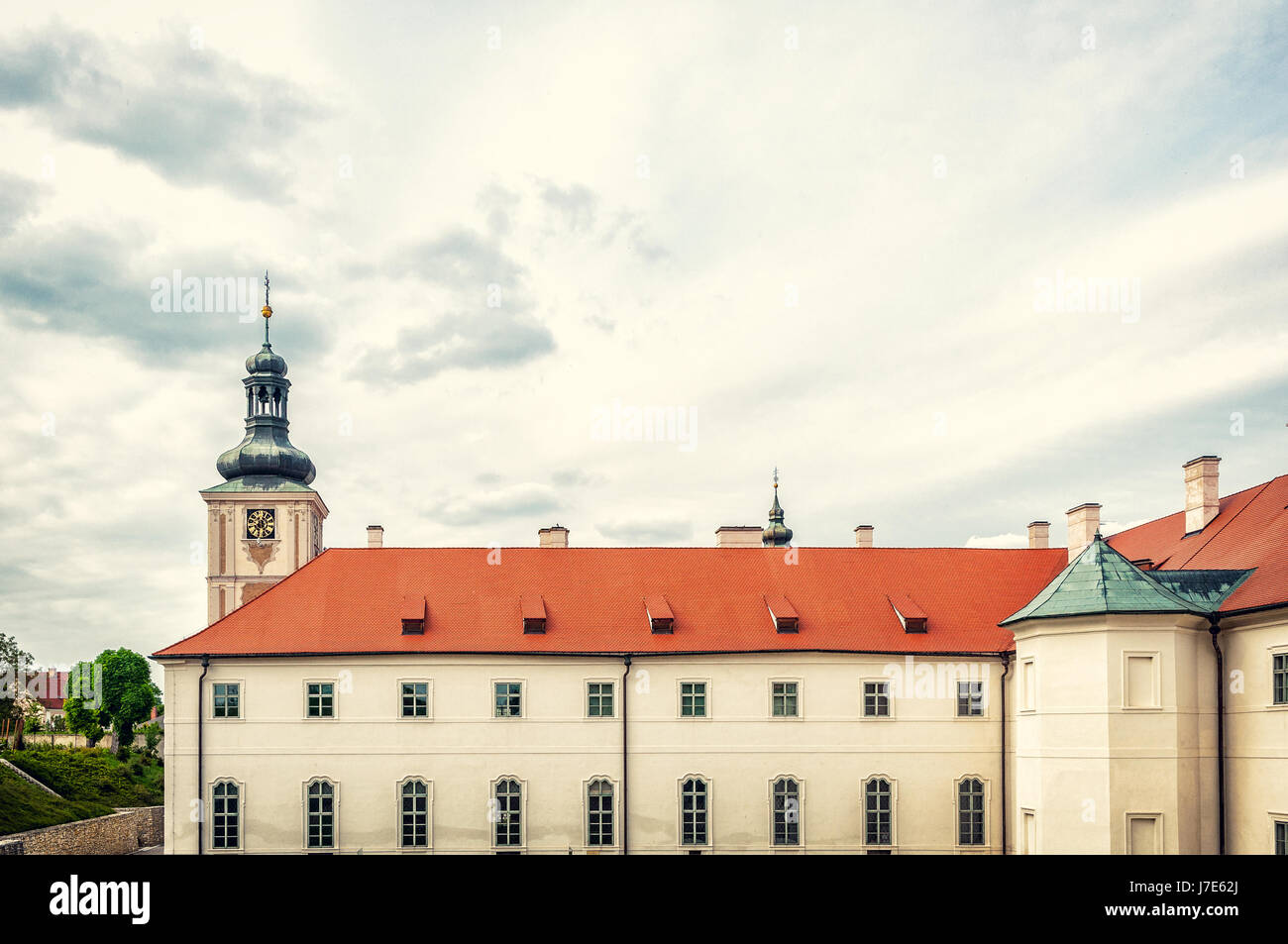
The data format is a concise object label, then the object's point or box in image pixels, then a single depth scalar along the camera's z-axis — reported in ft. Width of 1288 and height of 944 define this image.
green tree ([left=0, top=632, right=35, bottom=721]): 178.09
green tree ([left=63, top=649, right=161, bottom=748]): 216.13
